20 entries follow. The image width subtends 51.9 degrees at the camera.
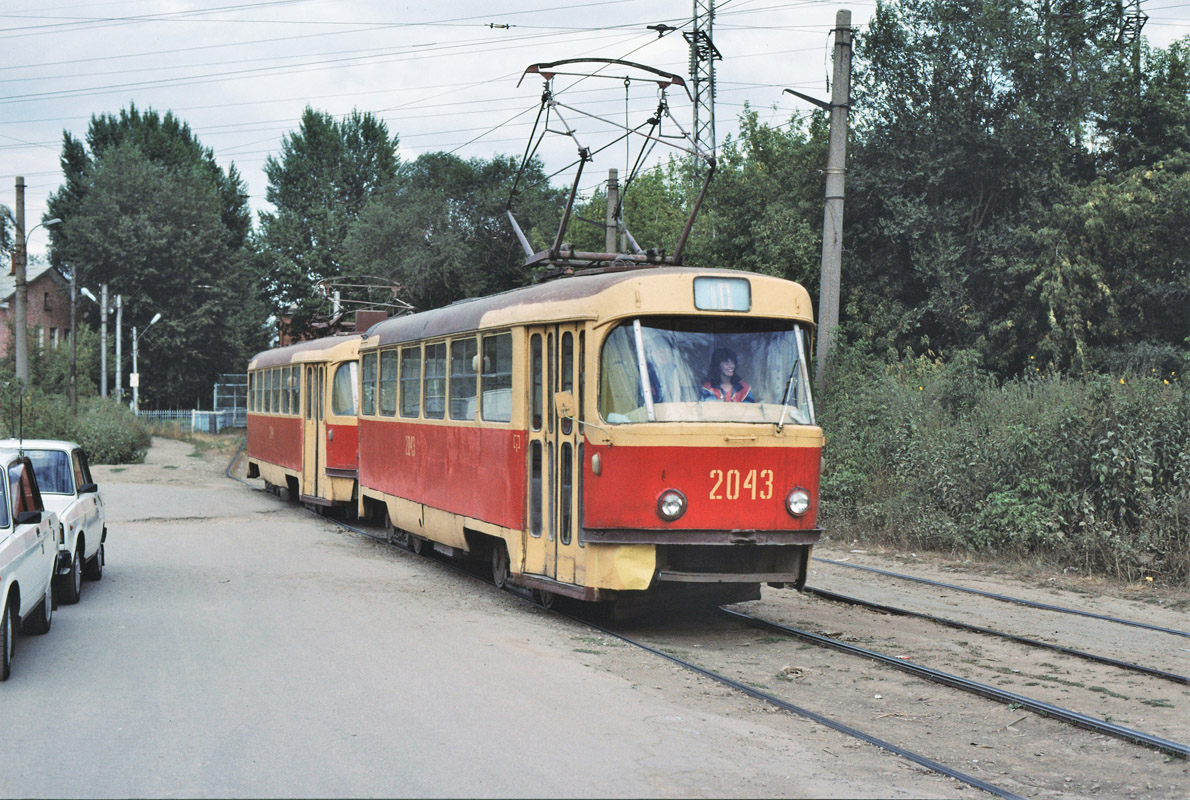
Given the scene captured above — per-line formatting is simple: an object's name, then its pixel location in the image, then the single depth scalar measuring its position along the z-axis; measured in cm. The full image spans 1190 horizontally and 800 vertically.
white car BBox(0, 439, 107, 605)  1139
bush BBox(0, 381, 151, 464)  3397
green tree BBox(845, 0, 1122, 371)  3036
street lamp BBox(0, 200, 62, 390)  2956
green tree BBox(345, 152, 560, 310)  5597
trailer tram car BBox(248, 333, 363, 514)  1973
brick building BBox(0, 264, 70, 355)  7044
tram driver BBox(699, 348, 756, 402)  991
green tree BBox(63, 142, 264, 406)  6309
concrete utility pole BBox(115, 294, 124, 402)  5338
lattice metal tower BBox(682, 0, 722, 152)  3600
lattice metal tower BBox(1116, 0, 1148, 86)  3253
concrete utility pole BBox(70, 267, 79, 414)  4233
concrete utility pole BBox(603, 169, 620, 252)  2864
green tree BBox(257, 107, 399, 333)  6944
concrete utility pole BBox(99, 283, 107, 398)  5156
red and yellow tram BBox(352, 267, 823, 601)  965
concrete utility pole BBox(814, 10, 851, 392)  1830
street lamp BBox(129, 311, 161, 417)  5247
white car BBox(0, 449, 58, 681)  823
